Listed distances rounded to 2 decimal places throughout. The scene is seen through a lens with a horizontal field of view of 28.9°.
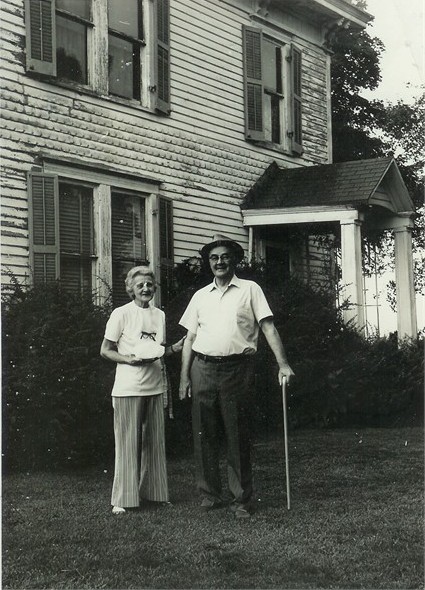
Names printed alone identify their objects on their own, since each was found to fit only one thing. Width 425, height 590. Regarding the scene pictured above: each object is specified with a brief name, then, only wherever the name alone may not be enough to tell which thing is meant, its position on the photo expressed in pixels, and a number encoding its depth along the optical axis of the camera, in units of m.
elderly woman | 5.66
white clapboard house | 9.05
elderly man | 5.56
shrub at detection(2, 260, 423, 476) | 7.35
